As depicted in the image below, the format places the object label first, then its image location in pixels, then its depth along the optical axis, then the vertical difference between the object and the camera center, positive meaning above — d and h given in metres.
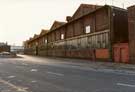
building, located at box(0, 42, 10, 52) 45.93 +0.28
